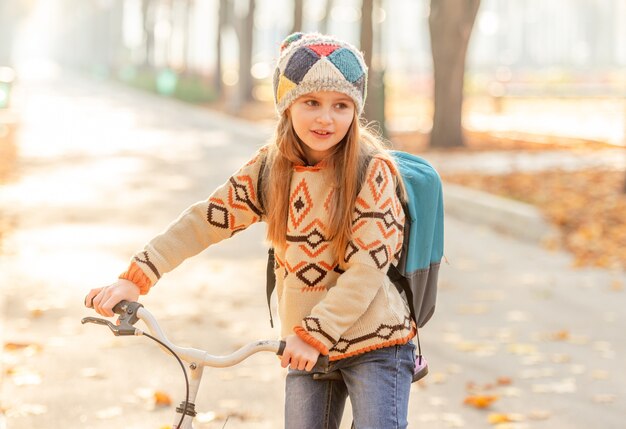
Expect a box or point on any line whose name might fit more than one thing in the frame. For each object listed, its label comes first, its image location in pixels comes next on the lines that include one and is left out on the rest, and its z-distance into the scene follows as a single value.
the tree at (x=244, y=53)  48.89
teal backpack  5.05
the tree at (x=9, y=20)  118.29
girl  4.75
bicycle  4.21
